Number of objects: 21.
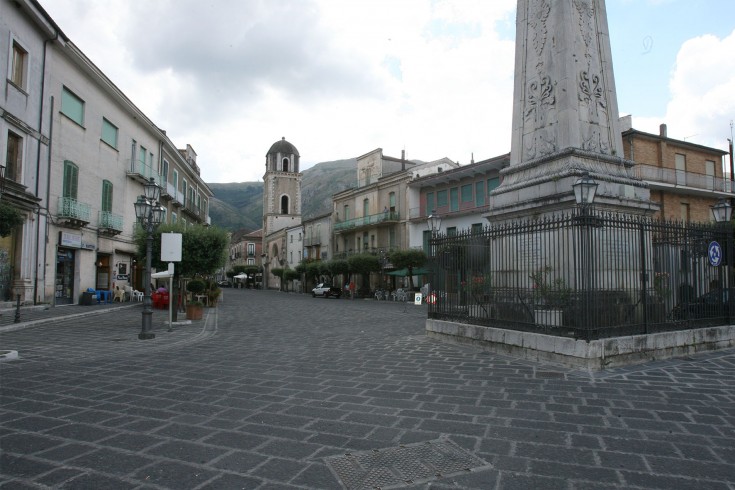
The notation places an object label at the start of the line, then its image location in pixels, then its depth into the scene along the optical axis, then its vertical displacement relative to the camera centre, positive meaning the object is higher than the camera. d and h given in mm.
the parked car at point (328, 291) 38406 -1221
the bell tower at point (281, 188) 65500 +12973
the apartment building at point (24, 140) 13875 +4502
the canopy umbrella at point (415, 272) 31812 +370
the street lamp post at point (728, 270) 8102 +158
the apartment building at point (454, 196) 29359 +5950
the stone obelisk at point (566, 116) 8375 +3142
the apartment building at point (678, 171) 25172 +6226
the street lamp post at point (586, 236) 6129 +588
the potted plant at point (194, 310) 14100 -1064
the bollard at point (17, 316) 10841 -983
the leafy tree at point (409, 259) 31391 +1283
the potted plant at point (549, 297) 6781 -302
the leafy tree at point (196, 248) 15148 +980
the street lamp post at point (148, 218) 9664 +1364
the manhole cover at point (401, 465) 2818 -1263
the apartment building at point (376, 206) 37281 +6454
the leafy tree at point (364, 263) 36469 +1131
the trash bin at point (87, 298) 18422 -908
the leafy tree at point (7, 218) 10234 +1324
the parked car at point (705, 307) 7406 -487
